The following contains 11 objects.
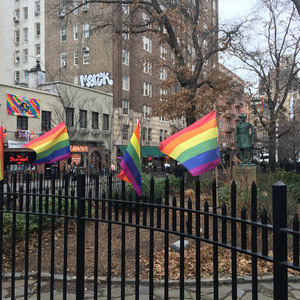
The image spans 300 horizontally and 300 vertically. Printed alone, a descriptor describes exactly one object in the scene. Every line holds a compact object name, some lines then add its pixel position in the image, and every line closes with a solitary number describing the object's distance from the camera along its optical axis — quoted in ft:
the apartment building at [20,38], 150.10
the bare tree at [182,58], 56.49
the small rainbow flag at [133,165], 10.61
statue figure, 52.39
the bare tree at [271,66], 74.95
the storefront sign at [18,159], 78.37
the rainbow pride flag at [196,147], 10.14
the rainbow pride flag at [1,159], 13.21
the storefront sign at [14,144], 86.02
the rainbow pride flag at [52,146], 12.94
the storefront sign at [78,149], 102.80
